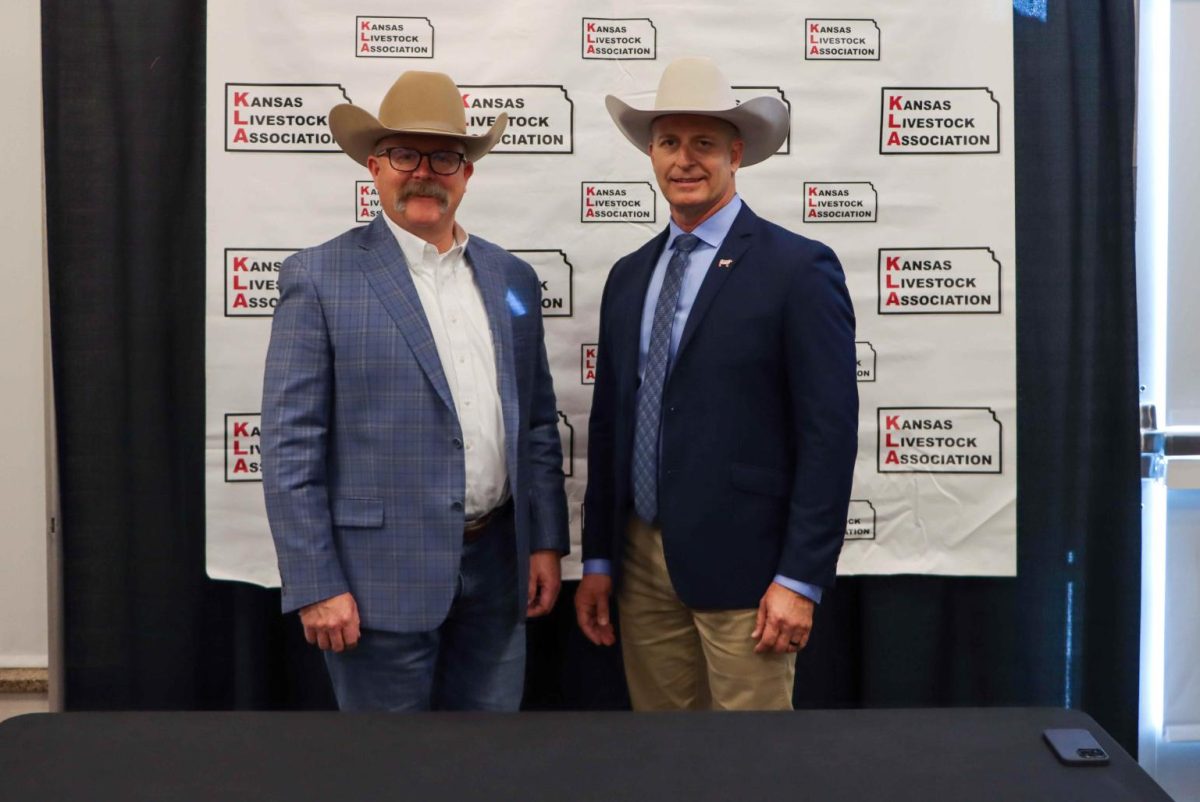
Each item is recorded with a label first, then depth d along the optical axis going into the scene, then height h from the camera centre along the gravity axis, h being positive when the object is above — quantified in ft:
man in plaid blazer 5.82 -0.28
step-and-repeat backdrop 7.95 +1.54
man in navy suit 5.97 -0.24
